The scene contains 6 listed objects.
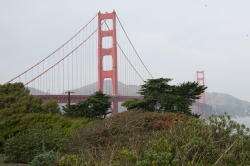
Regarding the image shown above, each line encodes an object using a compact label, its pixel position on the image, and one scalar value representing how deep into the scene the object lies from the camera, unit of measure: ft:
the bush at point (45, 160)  35.68
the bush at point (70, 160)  30.29
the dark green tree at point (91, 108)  92.58
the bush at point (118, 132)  33.94
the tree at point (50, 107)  98.89
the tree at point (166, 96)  82.69
